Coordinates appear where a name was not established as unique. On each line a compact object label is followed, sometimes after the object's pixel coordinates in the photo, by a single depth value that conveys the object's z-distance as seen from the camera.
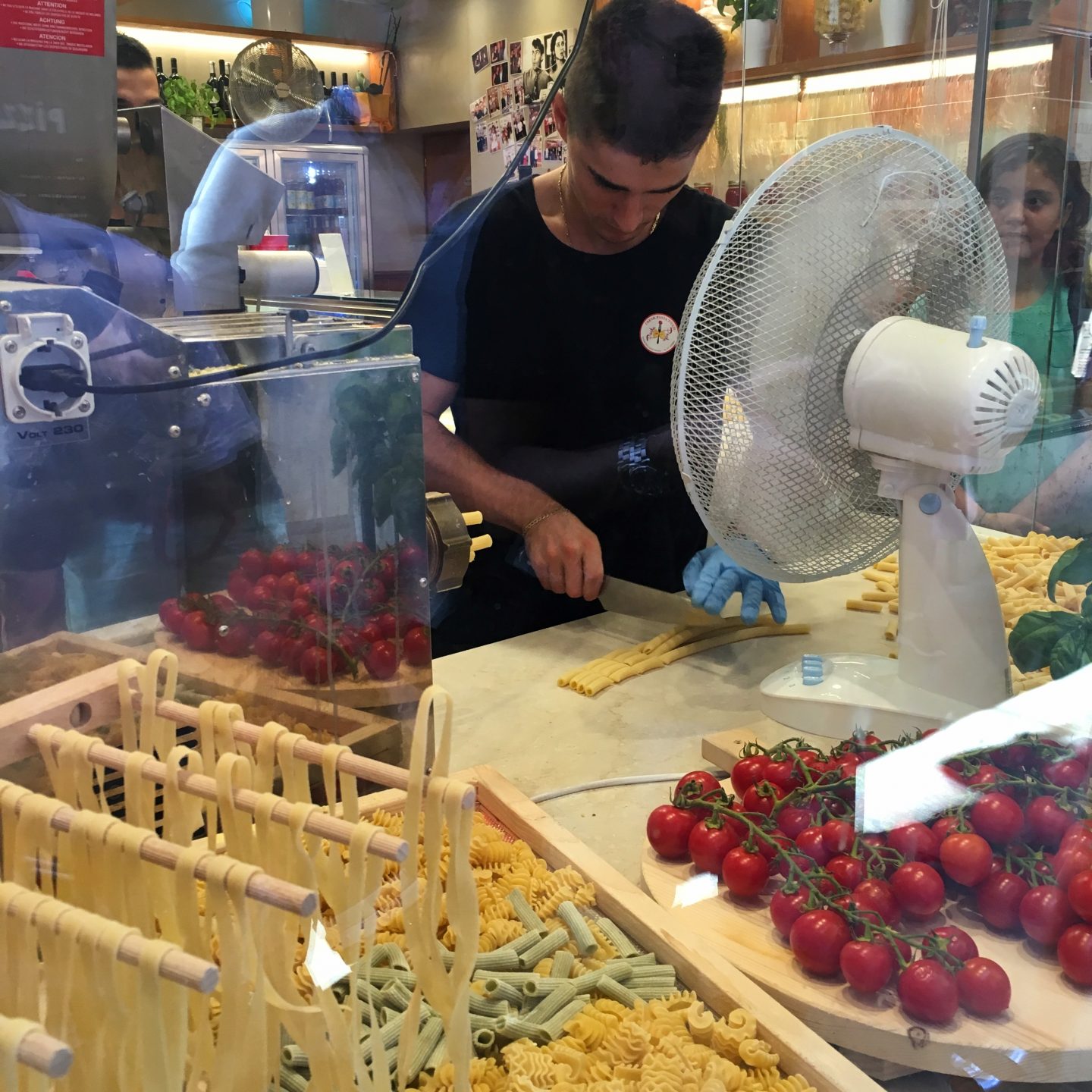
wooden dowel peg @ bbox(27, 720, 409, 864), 0.53
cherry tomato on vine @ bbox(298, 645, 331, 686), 0.92
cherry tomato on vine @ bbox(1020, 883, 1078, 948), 0.74
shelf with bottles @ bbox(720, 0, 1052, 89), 1.56
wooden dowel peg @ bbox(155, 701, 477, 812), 0.59
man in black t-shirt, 1.26
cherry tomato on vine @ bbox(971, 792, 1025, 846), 0.81
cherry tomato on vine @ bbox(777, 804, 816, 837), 0.86
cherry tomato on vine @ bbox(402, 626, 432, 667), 0.99
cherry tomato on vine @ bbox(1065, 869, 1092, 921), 0.72
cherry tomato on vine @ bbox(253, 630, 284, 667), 0.90
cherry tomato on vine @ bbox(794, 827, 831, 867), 0.83
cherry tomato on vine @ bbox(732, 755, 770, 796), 0.93
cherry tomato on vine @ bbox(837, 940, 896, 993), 0.71
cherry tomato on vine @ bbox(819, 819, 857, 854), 0.83
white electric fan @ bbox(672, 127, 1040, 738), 0.93
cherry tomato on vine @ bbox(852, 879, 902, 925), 0.76
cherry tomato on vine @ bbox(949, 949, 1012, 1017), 0.69
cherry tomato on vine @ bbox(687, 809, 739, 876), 0.84
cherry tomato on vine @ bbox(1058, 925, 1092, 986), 0.70
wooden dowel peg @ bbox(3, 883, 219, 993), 0.44
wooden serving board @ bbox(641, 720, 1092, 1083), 0.68
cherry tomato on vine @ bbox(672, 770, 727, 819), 0.90
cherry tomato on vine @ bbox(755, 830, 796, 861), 0.84
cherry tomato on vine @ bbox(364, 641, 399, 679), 0.97
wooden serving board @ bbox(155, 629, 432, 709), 0.86
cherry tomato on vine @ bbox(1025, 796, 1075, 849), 0.81
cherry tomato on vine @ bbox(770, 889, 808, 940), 0.77
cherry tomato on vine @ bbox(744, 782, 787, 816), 0.90
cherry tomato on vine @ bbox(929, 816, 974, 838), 0.81
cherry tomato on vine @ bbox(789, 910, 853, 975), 0.73
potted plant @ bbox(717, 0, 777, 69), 1.46
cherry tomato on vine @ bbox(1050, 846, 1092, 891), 0.75
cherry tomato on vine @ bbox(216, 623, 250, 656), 0.88
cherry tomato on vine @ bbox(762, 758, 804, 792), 0.92
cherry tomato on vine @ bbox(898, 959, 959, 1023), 0.68
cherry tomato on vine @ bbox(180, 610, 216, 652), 0.86
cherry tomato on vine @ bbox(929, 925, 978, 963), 0.71
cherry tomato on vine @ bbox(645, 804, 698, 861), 0.87
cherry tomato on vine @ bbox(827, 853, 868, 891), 0.79
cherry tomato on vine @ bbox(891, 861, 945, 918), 0.77
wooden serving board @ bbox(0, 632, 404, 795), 0.63
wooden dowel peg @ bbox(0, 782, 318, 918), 0.47
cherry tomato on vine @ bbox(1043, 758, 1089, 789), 0.86
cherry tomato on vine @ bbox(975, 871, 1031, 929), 0.76
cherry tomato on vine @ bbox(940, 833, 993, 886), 0.78
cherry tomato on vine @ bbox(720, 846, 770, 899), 0.82
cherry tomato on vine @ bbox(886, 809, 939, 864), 0.81
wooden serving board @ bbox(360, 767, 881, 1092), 0.67
